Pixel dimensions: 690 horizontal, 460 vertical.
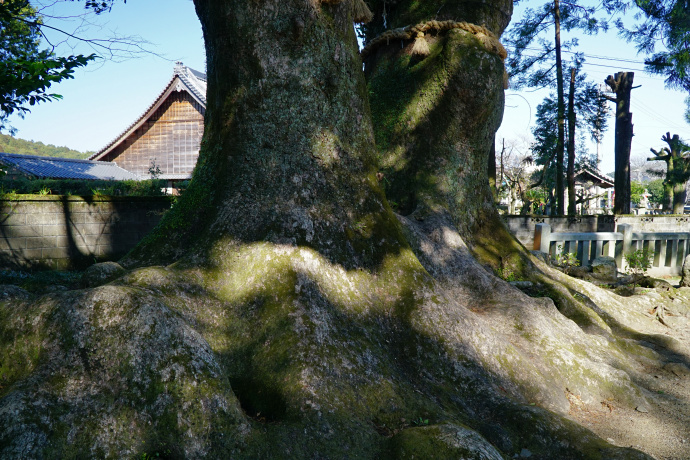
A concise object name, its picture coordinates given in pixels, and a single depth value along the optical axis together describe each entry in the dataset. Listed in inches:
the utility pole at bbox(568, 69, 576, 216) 706.8
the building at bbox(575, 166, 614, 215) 1215.2
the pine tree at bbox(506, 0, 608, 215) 685.9
